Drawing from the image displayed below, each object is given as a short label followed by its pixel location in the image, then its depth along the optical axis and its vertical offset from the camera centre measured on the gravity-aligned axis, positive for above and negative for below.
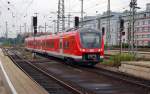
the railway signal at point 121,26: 32.75 +1.20
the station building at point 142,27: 118.29 +4.03
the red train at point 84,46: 28.92 -0.52
